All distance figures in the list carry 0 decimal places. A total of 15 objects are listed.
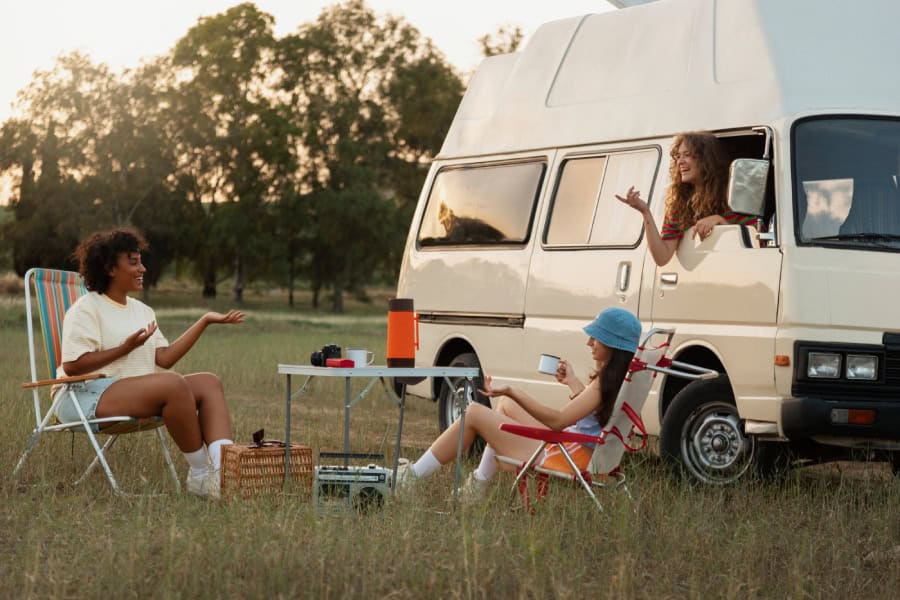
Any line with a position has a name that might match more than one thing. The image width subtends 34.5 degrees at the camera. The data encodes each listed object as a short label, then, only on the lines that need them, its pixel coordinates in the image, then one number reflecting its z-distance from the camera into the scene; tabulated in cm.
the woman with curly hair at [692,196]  765
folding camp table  653
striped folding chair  720
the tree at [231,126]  4959
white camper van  706
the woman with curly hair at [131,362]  720
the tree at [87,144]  4856
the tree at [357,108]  5034
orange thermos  692
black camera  679
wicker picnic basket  680
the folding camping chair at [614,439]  662
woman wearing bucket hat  660
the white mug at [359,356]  675
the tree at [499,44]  4484
